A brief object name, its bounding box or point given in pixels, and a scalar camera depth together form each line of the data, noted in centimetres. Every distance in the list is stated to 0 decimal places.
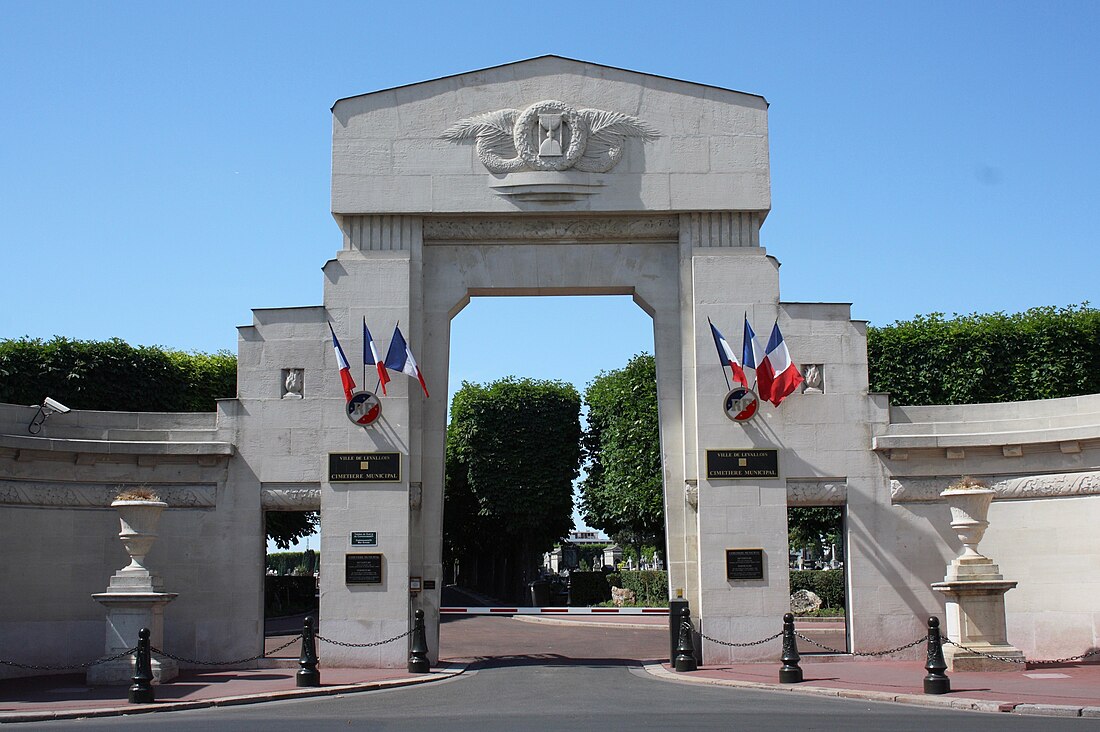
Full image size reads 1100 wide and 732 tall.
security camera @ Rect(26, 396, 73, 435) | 2027
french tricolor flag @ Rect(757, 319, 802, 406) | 2053
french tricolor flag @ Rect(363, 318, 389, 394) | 2092
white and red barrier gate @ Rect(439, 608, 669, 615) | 2645
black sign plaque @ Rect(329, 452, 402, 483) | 2089
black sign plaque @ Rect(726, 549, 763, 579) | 2072
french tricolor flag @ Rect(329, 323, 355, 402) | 2091
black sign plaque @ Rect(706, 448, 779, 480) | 2094
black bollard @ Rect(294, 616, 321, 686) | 1758
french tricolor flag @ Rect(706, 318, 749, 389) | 2088
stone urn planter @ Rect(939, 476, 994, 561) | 1939
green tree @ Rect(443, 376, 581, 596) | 4328
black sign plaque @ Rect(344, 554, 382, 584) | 2062
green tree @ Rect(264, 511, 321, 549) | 4222
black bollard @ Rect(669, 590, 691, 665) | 2047
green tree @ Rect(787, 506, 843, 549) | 3609
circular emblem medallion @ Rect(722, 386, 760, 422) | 2094
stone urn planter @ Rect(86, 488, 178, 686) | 1823
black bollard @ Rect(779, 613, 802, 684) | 1742
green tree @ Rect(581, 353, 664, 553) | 4100
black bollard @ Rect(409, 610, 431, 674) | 1970
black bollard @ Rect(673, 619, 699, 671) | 1977
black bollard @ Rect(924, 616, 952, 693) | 1527
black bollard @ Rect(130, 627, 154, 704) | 1577
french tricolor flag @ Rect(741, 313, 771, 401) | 2061
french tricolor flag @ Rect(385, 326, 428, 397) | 2070
